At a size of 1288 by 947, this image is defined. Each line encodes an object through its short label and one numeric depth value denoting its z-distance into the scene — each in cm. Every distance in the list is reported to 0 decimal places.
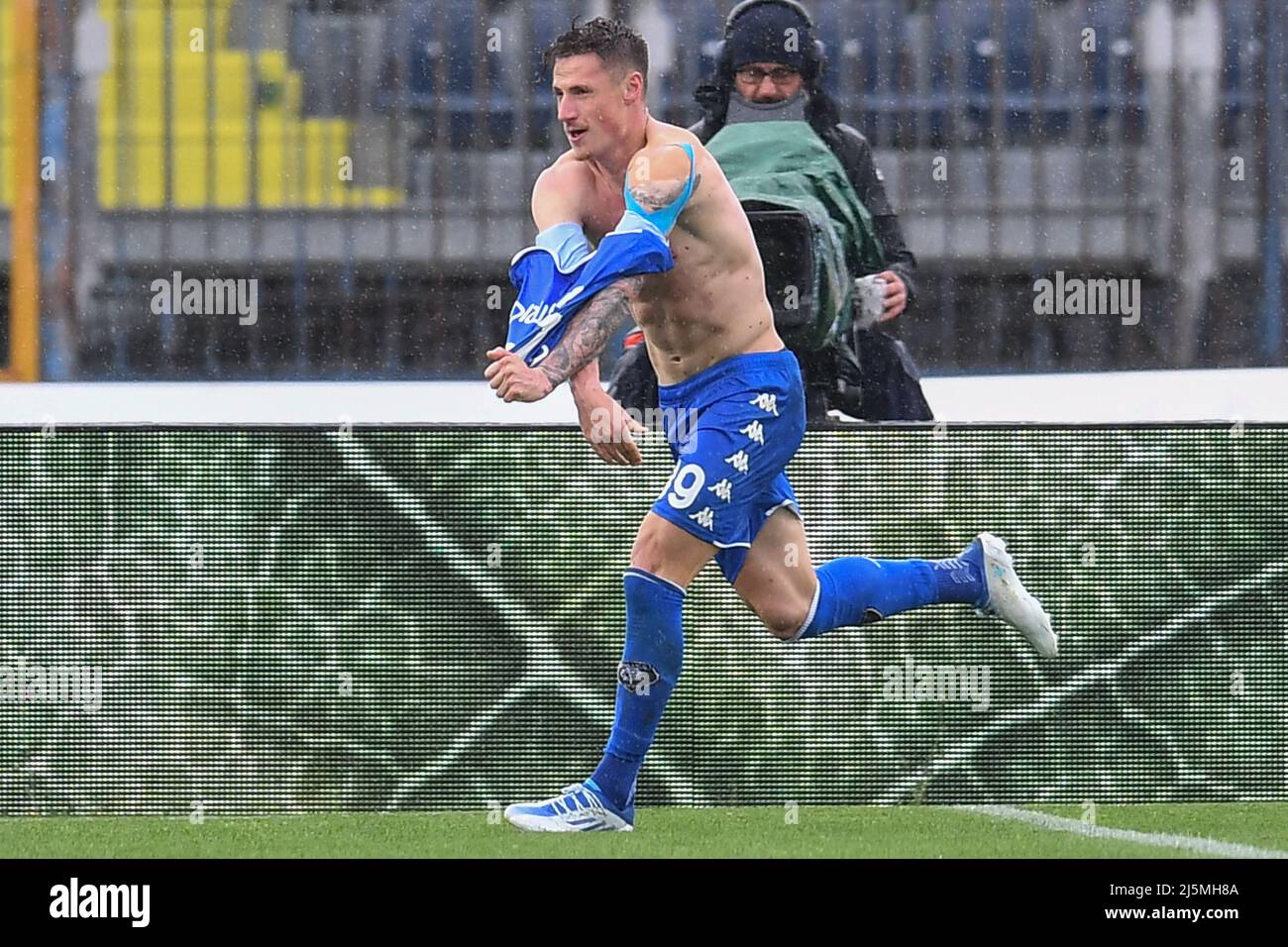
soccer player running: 853
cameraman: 1590
